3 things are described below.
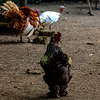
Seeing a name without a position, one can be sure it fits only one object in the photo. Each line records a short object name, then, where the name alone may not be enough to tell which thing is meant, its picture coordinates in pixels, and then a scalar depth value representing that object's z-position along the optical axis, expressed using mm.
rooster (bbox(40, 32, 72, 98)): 7352
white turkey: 18345
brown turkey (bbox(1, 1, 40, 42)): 14755
